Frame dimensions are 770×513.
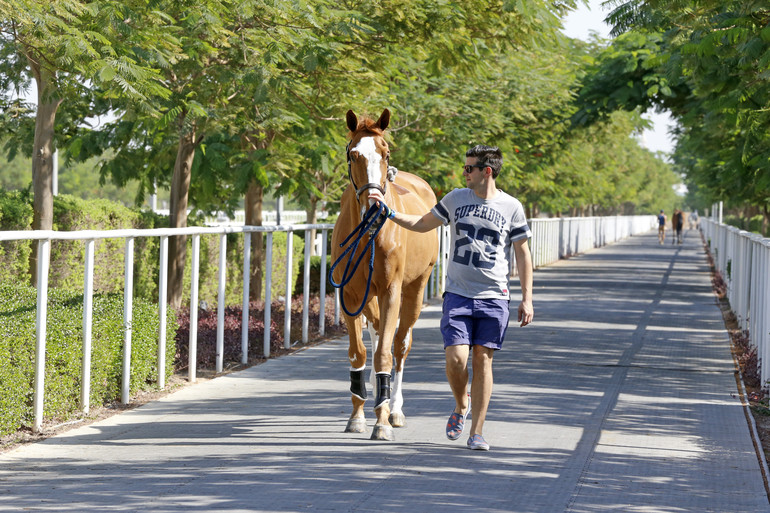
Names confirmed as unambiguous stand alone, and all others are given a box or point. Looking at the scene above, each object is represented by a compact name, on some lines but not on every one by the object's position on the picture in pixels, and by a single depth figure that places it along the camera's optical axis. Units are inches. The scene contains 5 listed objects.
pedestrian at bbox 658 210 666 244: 4980.1
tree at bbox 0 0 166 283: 719.7
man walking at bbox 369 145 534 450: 570.9
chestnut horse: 593.9
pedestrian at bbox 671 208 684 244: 4847.4
